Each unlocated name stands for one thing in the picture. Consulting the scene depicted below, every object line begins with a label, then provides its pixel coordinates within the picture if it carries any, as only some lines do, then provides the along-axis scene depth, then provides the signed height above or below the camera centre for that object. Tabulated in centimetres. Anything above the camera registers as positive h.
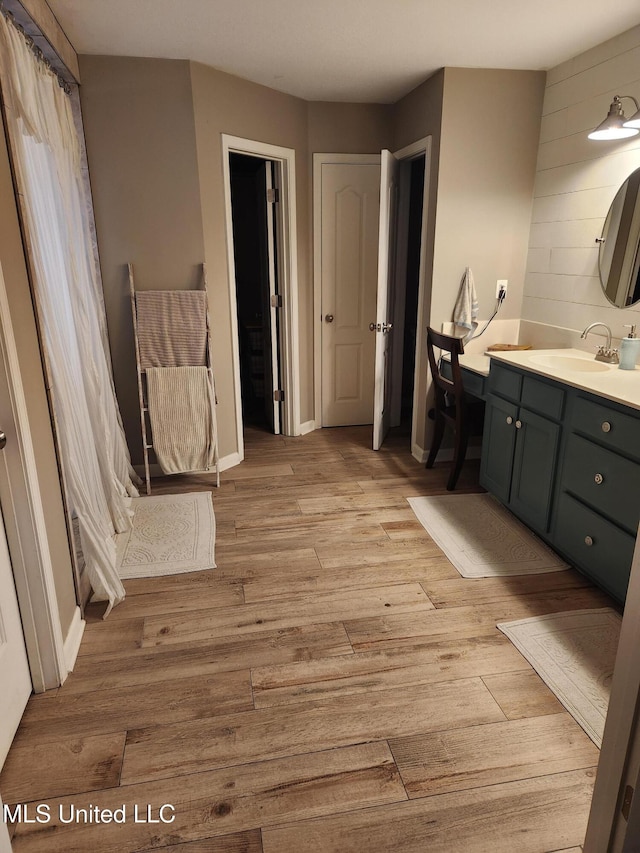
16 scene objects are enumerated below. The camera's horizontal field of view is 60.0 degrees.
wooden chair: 330 -88
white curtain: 198 -12
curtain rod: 207 +91
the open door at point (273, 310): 413 -35
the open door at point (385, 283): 375 -14
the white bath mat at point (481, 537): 269 -140
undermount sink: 292 -52
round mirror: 280 +7
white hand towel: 358 -27
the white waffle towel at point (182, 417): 351 -94
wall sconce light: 248 +60
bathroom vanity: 222 -85
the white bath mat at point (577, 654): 186 -142
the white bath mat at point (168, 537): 271 -141
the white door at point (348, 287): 434 -18
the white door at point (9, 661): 168 -120
